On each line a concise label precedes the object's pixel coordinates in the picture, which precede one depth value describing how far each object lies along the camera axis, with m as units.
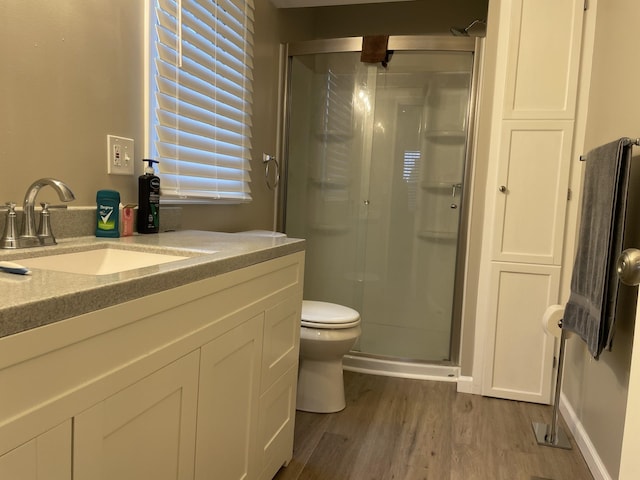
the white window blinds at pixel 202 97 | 1.68
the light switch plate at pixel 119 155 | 1.48
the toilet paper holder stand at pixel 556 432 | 1.98
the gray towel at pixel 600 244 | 1.56
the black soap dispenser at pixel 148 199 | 1.58
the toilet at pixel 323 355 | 2.12
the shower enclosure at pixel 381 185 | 2.92
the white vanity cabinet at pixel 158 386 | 0.64
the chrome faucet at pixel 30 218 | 1.14
